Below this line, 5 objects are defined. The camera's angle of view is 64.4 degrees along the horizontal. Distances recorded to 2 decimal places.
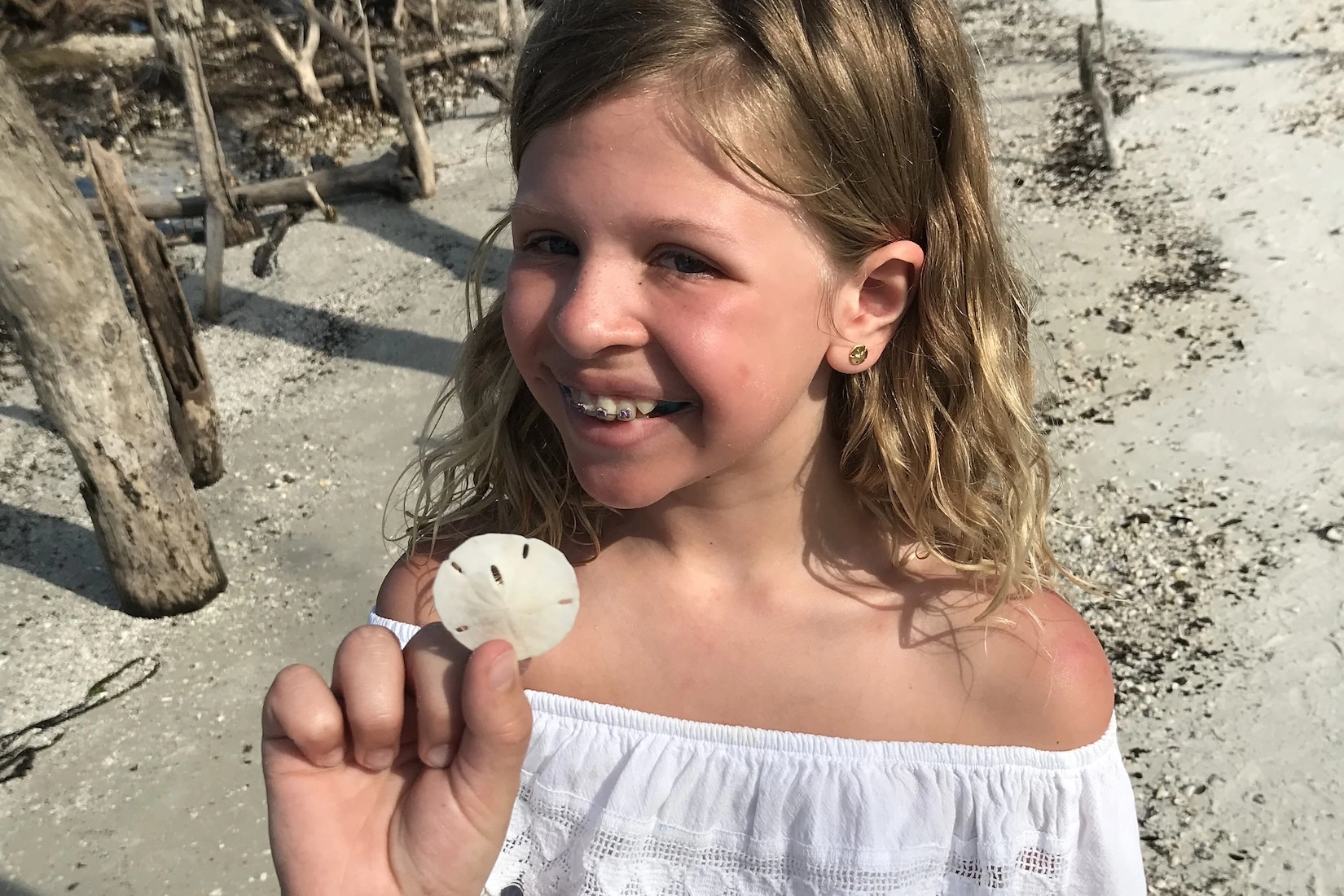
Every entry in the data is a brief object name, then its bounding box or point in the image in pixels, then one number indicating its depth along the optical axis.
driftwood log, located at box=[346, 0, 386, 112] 6.89
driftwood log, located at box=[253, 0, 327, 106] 7.45
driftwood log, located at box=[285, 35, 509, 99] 7.75
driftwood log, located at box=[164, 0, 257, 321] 5.11
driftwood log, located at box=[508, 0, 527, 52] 4.60
